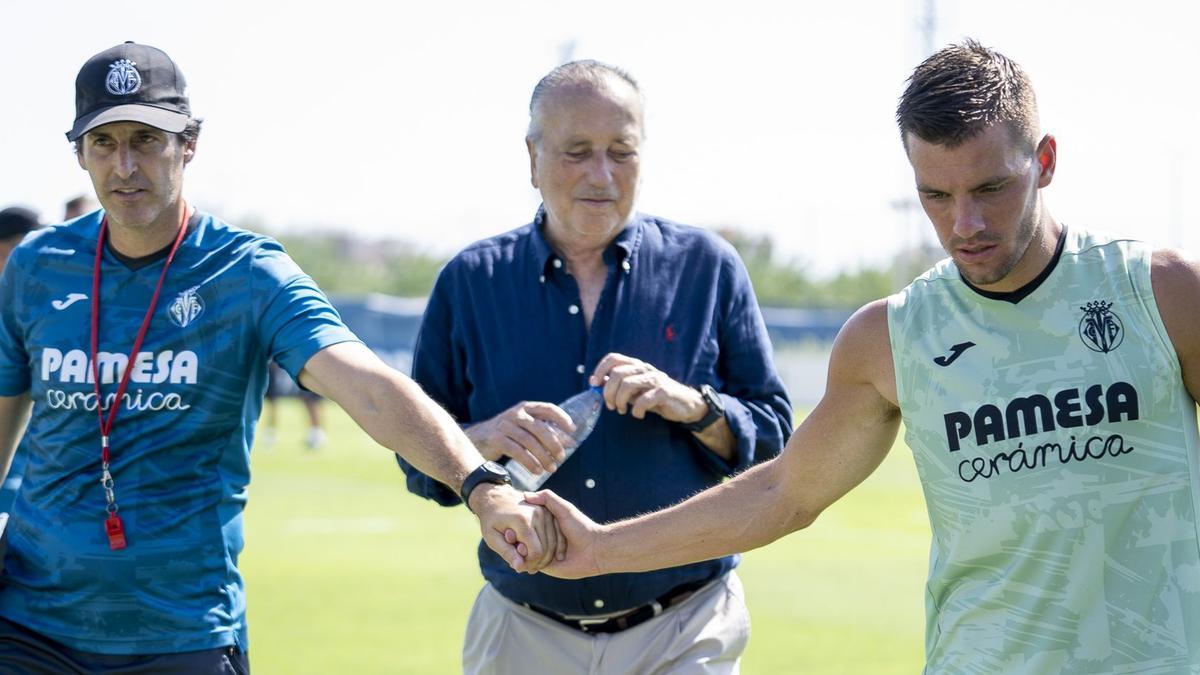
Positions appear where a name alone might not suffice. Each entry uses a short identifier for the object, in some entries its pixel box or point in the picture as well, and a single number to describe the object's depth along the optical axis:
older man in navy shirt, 4.82
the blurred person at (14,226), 7.46
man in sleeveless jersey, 3.31
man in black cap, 4.29
